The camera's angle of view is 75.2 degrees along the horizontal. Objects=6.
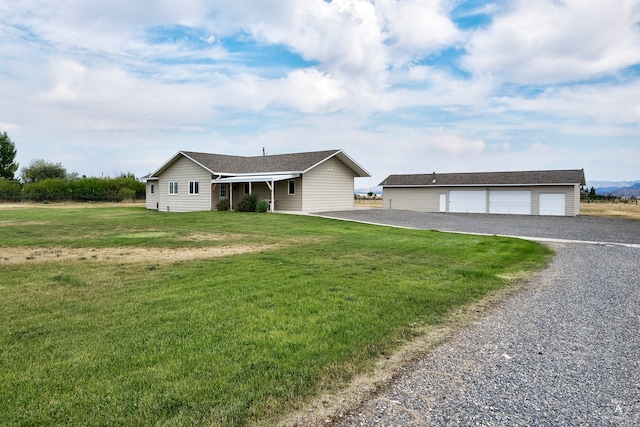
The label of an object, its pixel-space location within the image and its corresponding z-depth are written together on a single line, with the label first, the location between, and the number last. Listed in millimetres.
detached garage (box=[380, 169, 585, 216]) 30609
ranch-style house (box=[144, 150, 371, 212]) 28703
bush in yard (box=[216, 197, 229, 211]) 29344
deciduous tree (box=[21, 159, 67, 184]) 59688
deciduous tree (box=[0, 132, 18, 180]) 58781
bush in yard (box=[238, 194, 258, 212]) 27234
